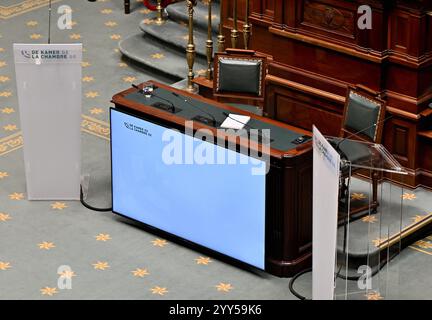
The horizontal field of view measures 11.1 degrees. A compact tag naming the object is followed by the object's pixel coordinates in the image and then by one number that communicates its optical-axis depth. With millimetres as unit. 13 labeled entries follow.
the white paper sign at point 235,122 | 15996
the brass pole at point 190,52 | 18960
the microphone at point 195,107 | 16141
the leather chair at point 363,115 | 16148
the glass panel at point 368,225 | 14266
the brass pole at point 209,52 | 19192
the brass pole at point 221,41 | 19095
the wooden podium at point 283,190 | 15345
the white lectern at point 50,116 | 16674
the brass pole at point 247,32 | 18722
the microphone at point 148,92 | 16757
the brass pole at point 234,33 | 18961
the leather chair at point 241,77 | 17628
